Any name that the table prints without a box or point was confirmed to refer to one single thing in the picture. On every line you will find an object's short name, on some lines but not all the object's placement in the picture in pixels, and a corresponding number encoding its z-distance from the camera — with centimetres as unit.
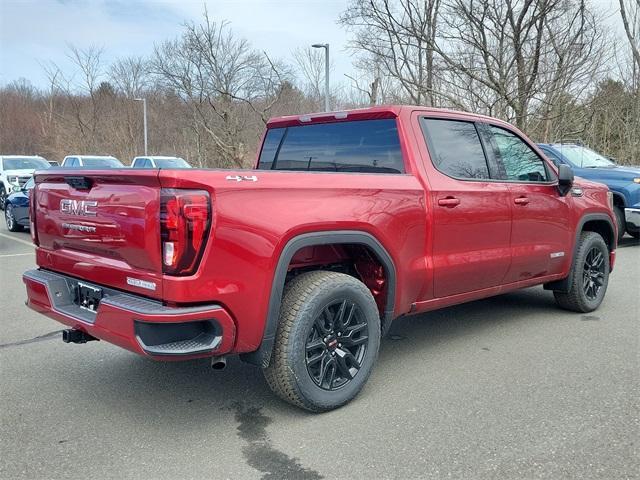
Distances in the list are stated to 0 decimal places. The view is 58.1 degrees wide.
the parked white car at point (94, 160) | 1916
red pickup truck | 284
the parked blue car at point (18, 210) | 1235
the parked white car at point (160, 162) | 1994
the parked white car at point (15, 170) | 1817
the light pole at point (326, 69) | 1827
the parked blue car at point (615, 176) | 996
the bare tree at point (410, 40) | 1744
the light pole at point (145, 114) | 3528
